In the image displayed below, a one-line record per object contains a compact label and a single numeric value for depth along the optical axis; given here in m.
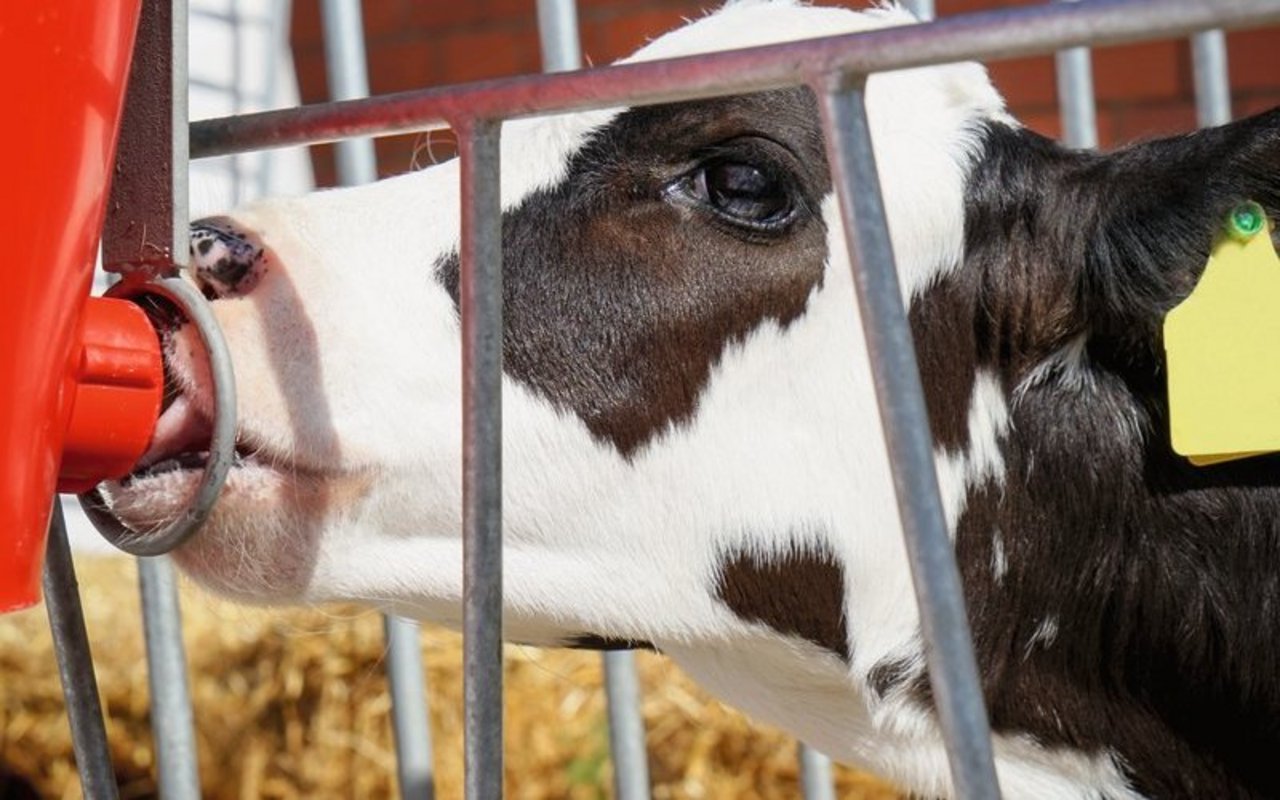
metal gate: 0.89
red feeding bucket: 0.95
